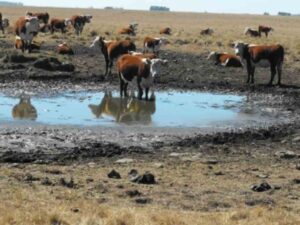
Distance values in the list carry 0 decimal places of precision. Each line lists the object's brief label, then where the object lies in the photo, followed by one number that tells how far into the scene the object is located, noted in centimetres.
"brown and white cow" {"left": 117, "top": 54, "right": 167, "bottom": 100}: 1995
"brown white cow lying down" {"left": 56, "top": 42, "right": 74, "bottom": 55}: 3047
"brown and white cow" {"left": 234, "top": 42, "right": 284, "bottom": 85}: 2416
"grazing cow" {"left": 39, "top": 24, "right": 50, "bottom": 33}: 4391
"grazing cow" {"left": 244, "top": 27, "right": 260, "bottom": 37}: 5453
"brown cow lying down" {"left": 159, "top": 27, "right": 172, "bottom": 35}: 5104
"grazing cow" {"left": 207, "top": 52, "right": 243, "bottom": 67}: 2816
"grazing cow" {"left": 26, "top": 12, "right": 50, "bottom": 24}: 4741
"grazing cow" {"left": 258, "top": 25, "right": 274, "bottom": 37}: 5598
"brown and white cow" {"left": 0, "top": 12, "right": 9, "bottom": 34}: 4651
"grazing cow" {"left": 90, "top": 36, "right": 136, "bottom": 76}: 2520
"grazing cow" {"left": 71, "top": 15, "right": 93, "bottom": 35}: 4594
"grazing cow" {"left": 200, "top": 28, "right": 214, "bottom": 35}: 5360
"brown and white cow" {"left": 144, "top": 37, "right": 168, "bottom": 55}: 3203
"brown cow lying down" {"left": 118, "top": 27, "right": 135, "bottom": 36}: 4738
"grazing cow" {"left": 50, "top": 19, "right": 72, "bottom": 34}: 4421
